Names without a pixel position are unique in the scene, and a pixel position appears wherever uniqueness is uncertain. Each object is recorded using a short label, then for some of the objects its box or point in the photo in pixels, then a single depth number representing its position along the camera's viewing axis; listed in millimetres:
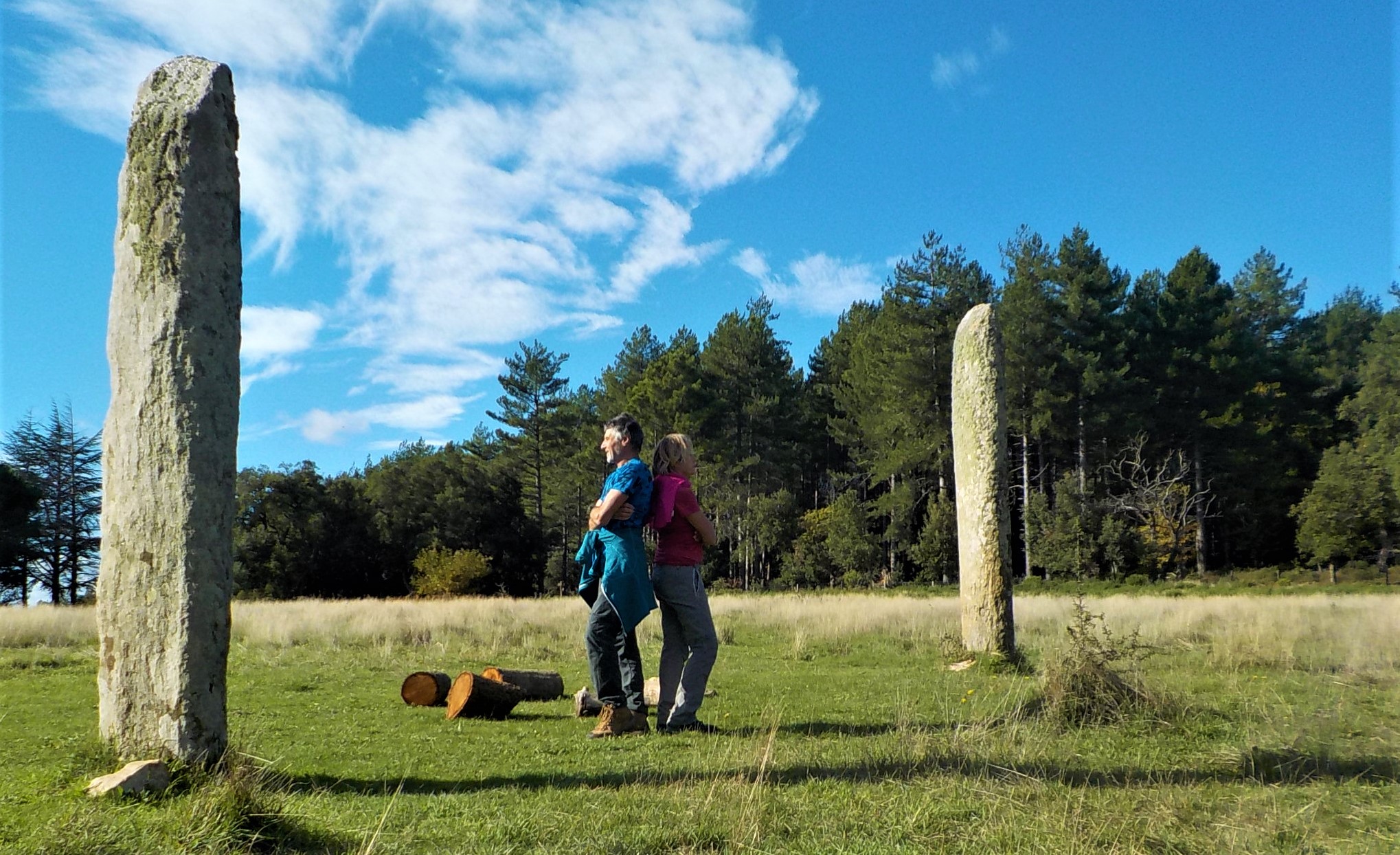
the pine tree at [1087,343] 37531
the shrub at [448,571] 39125
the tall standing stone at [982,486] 10594
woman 6273
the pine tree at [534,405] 50500
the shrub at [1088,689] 6766
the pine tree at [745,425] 44438
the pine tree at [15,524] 31109
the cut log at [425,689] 8039
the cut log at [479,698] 7246
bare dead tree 35688
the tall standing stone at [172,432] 4578
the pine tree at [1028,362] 37656
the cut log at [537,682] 8125
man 6203
